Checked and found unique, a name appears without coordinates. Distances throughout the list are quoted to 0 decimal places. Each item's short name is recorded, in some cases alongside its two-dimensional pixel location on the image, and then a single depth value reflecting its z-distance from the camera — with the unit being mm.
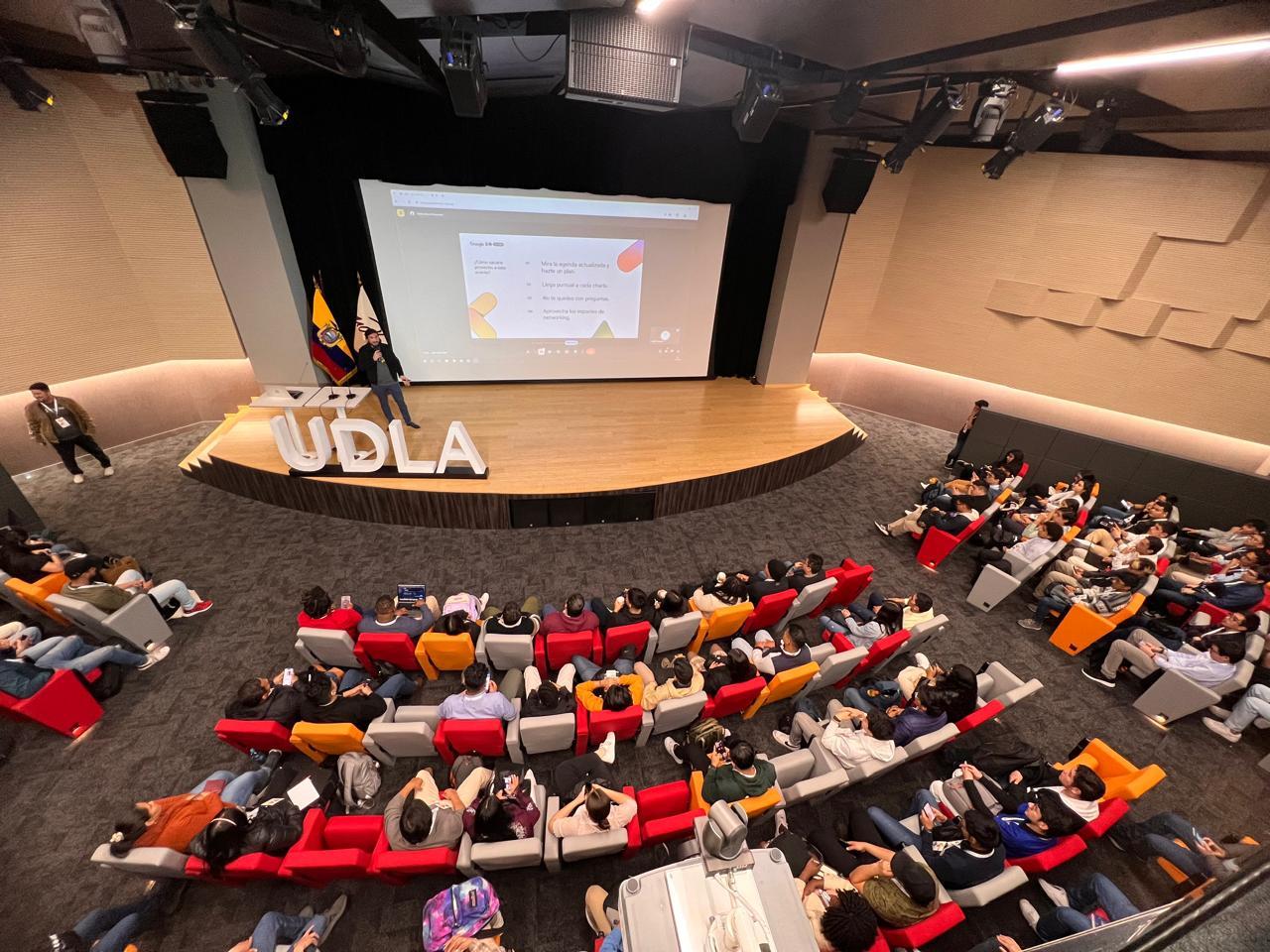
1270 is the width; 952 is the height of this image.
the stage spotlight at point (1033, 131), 4324
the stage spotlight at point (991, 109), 4149
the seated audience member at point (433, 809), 2469
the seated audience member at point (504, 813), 2578
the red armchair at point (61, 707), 3311
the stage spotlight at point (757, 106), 4258
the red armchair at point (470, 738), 3109
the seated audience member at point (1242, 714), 4000
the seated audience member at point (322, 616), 3723
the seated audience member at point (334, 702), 3287
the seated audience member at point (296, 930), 2422
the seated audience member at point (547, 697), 3287
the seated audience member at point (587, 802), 2623
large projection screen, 6703
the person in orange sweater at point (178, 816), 2508
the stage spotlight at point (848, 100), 4289
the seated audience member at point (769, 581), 4527
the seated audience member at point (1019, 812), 2779
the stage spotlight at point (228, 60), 3160
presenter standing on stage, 5988
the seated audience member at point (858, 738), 3203
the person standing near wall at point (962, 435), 7910
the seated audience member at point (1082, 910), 2559
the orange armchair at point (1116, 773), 3031
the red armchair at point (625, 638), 3871
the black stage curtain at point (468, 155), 5754
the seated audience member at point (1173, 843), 2869
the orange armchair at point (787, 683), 3592
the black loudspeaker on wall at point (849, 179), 7004
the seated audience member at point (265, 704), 3182
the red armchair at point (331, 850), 2459
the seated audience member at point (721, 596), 4383
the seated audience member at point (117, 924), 2363
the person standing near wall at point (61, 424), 5668
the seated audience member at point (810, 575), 4625
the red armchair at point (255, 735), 3062
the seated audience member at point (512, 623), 3773
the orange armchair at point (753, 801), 2787
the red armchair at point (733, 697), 3520
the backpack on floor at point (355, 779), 3109
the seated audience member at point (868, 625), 4230
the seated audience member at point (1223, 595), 4703
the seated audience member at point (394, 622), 3766
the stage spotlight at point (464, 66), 3674
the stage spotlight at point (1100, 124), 4797
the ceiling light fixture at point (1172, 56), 2703
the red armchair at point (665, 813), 2723
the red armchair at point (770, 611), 4336
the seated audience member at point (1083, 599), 4660
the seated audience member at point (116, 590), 3961
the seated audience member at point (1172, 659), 3980
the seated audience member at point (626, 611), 4062
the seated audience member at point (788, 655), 3783
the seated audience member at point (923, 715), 3428
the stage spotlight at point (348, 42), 3404
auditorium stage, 5809
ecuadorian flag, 6305
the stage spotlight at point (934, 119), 4184
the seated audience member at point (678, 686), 3541
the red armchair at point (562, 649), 3844
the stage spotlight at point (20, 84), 4617
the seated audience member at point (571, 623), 3979
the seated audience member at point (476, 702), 3260
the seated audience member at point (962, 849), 2648
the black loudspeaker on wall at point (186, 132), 5293
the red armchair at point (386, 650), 3686
